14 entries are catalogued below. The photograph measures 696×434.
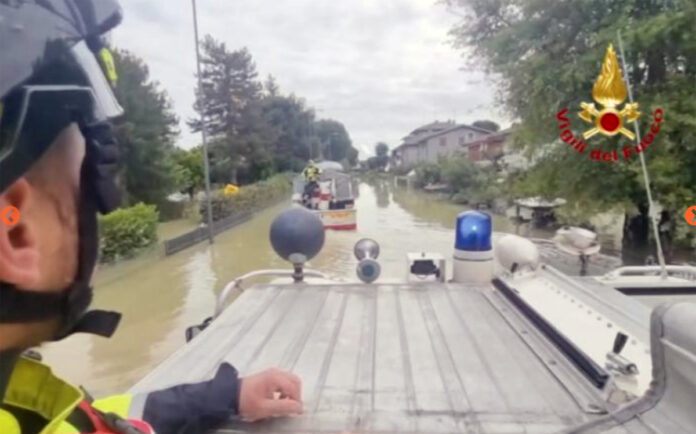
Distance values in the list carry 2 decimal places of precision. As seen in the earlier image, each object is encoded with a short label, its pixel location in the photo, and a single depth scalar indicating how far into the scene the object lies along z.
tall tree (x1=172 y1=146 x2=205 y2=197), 19.25
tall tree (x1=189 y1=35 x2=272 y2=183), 33.62
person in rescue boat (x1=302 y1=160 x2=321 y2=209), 18.28
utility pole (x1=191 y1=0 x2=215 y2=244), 9.63
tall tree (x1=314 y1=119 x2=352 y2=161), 62.81
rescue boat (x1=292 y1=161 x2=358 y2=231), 15.80
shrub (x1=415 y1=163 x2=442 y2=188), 31.11
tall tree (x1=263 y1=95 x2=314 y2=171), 45.53
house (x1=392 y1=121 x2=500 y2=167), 53.59
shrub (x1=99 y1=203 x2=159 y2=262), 9.69
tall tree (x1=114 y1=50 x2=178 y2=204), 13.59
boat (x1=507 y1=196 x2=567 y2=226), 11.29
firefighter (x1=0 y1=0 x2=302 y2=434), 0.51
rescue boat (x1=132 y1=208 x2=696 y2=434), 1.38
